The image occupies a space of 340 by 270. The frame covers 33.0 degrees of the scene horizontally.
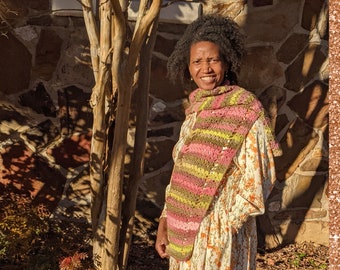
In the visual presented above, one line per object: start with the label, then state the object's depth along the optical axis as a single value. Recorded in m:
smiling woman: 2.11
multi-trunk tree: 2.95
